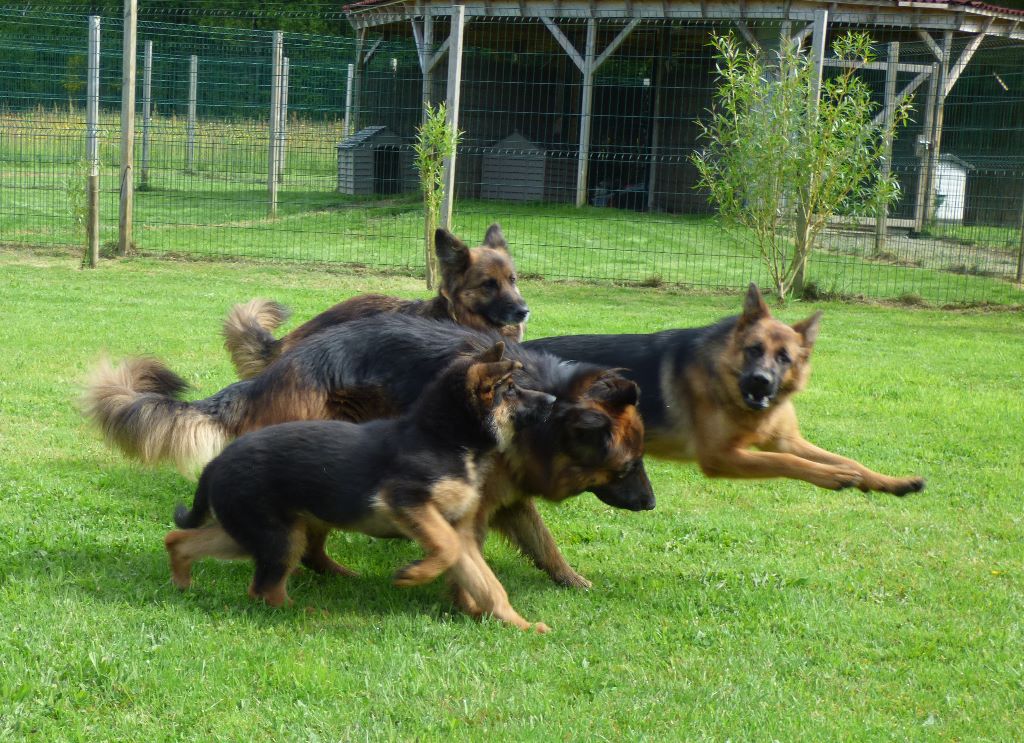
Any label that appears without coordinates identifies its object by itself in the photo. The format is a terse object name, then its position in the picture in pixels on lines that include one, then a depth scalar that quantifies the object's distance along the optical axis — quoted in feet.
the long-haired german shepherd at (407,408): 16.60
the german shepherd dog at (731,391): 18.60
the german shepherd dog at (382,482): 14.97
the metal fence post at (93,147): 51.39
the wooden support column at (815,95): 49.37
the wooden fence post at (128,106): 54.44
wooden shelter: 62.28
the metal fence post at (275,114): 61.19
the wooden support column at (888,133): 50.98
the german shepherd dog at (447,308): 21.07
